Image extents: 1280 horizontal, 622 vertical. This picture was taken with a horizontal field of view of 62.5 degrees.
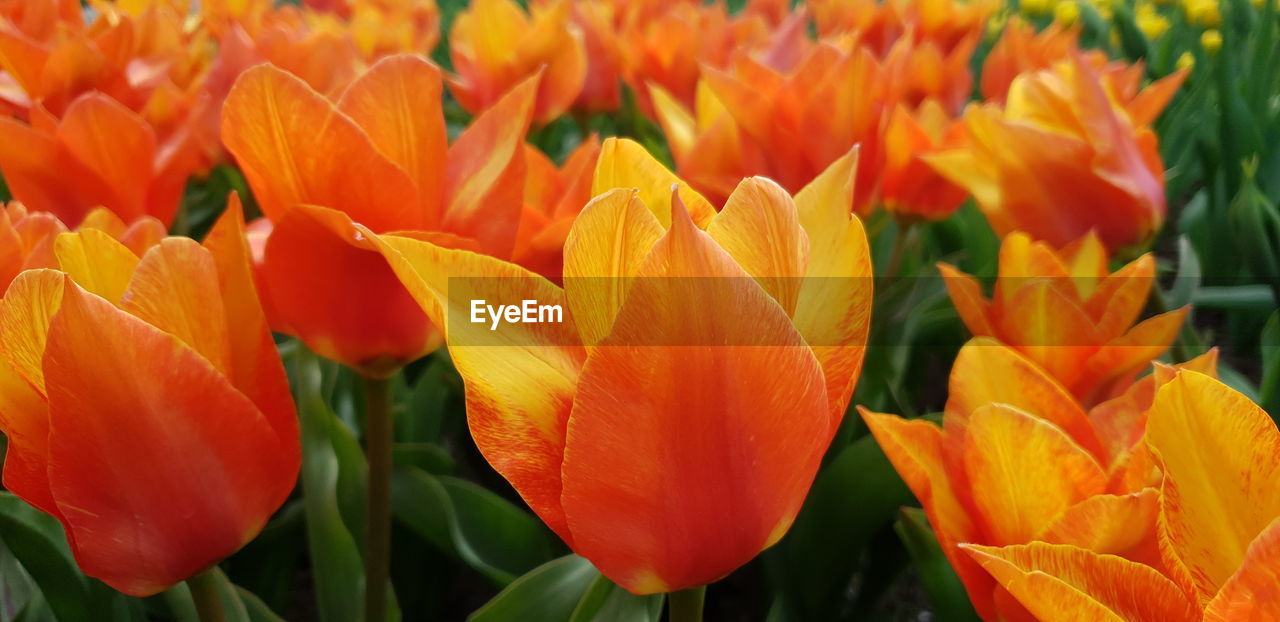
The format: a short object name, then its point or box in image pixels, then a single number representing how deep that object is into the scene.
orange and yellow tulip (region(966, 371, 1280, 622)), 0.32
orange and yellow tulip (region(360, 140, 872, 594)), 0.32
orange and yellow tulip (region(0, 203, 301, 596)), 0.37
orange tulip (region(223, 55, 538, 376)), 0.48
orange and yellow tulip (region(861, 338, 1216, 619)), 0.37
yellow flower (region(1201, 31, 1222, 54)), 1.49
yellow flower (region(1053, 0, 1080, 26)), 1.89
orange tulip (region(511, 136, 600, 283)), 0.57
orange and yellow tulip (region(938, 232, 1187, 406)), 0.55
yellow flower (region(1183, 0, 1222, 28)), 1.53
